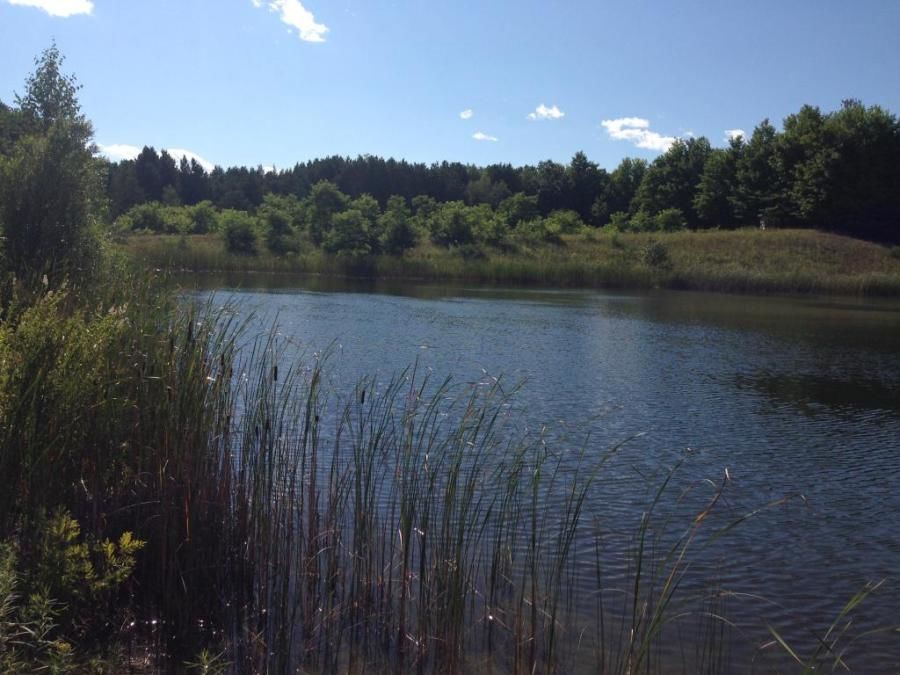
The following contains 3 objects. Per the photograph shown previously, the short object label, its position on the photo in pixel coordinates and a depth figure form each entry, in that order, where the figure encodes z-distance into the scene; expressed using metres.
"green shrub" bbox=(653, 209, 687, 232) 74.19
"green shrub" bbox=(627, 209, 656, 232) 75.19
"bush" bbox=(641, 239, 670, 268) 57.75
